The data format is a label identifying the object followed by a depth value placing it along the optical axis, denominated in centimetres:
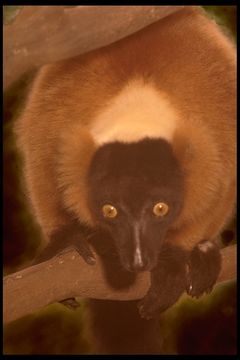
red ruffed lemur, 207
